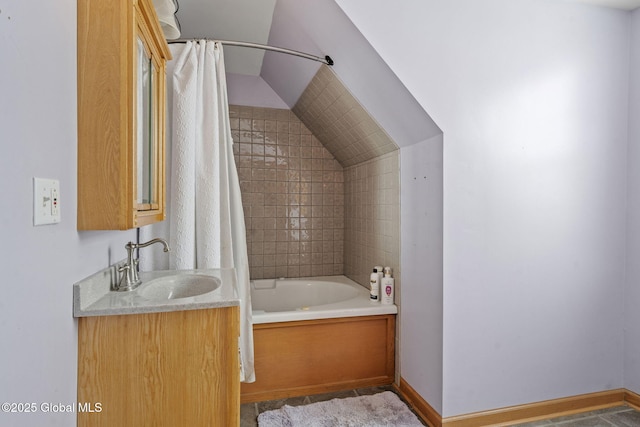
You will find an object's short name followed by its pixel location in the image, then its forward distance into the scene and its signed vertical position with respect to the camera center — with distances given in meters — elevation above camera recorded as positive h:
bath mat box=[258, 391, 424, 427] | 1.90 -1.12
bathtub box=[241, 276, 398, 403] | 2.16 -0.86
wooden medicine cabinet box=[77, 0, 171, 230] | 1.11 +0.32
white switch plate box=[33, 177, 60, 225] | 0.86 +0.03
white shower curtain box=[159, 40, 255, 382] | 1.83 +0.21
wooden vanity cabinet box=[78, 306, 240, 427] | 1.13 -0.51
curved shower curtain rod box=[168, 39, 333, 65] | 1.97 +0.94
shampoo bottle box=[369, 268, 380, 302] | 2.44 -0.51
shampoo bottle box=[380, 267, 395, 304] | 2.35 -0.49
